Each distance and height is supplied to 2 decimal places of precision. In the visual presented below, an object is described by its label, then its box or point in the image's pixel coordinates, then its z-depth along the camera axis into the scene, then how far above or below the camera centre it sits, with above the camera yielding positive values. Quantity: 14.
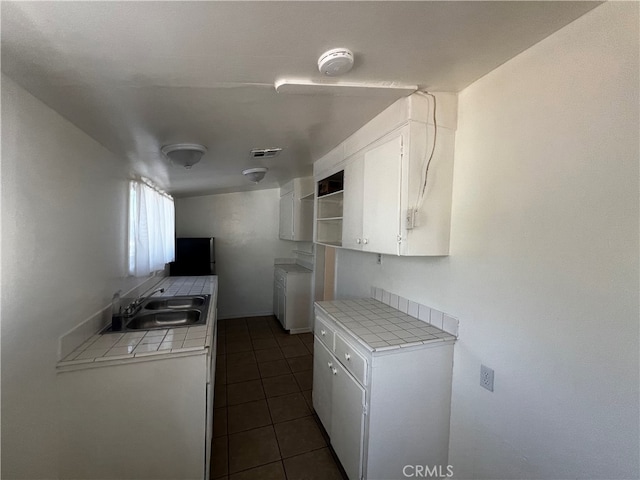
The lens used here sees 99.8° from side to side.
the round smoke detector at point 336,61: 0.97 +0.63
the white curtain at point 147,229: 2.29 -0.04
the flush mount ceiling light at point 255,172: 2.78 +0.58
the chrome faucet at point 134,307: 2.03 -0.67
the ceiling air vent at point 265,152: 2.16 +0.63
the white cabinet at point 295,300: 4.11 -1.09
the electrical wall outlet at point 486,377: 1.39 -0.75
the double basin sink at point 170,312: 2.09 -0.75
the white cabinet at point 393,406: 1.47 -1.00
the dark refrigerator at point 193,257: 4.23 -0.49
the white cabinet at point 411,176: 1.50 +0.33
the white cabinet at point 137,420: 1.34 -1.03
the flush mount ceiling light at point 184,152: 1.83 +0.51
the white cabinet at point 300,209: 3.91 +0.30
